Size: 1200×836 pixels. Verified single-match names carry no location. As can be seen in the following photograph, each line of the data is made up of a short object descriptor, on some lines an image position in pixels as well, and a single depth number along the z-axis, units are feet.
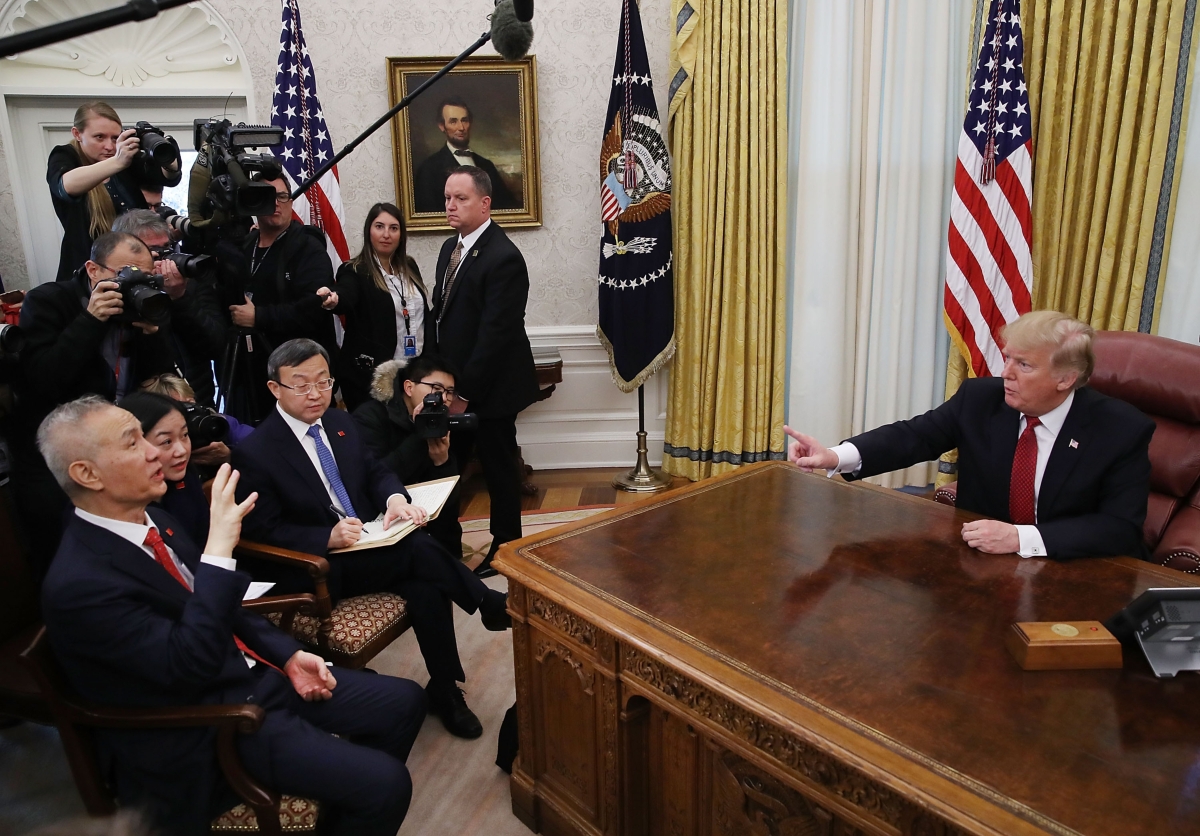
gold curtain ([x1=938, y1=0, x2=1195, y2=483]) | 11.67
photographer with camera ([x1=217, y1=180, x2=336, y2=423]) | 10.78
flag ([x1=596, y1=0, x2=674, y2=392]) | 14.12
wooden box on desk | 4.88
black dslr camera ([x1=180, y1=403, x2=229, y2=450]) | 7.25
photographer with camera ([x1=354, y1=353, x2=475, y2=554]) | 9.48
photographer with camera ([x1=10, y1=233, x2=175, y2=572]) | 7.58
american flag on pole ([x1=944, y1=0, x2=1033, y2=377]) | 12.33
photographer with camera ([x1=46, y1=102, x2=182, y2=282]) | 8.52
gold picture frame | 14.79
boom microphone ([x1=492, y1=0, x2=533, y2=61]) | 5.44
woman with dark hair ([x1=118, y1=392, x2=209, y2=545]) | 6.57
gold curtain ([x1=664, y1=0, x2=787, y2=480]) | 13.91
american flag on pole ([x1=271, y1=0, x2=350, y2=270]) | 13.62
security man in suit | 10.93
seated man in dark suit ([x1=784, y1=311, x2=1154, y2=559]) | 6.51
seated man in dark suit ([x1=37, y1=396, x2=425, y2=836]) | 4.98
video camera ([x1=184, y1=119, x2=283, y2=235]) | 8.42
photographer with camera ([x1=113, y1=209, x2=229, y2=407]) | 8.57
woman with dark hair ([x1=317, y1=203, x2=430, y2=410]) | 11.88
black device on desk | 4.80
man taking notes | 7.72
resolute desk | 4.12
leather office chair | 7.96
